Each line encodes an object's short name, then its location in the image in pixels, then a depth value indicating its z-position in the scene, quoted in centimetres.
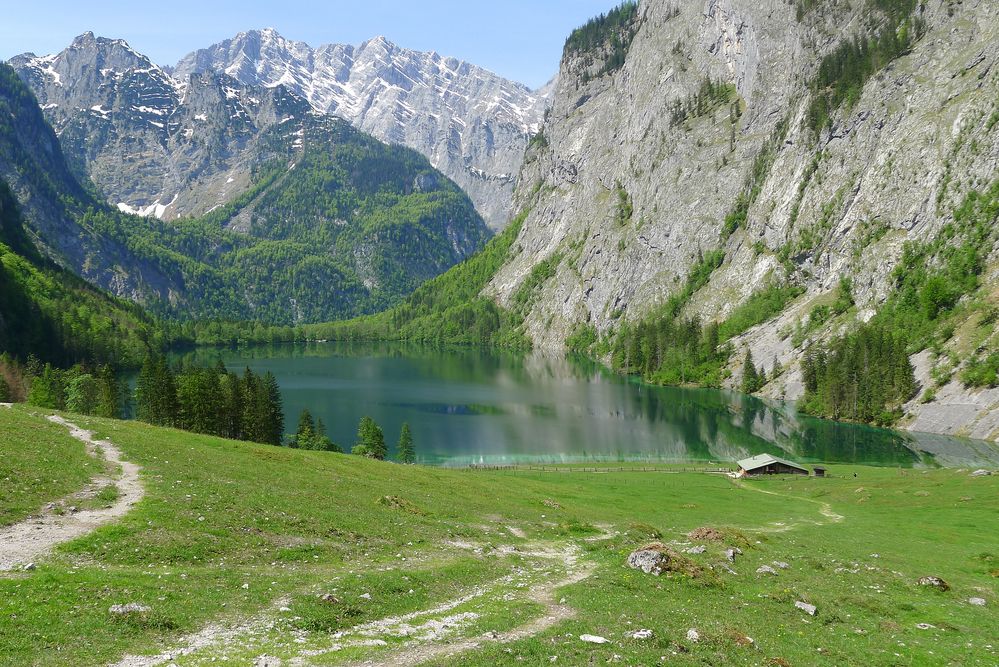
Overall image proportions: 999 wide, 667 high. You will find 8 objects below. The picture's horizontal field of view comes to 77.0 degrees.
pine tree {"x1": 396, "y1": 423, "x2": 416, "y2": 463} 10050
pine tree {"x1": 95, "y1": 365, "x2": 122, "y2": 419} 9431
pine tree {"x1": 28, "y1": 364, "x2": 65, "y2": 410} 8931
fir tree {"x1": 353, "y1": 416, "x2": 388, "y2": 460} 9612
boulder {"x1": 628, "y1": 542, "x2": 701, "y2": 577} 3014
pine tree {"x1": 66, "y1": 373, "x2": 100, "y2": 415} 10762
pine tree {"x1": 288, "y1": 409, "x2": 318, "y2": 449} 9325
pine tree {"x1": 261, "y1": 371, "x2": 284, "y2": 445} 9406
